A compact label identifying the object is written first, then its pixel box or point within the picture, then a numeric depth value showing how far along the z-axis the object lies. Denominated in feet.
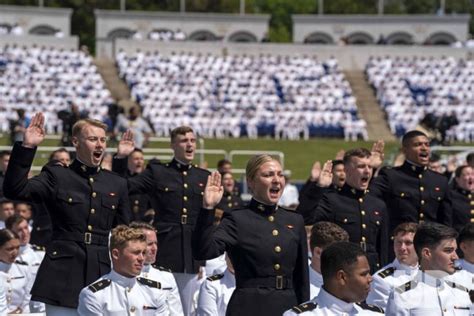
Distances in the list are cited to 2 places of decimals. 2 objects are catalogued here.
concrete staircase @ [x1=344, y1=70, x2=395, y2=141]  147.54
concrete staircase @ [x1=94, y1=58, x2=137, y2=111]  149.28
